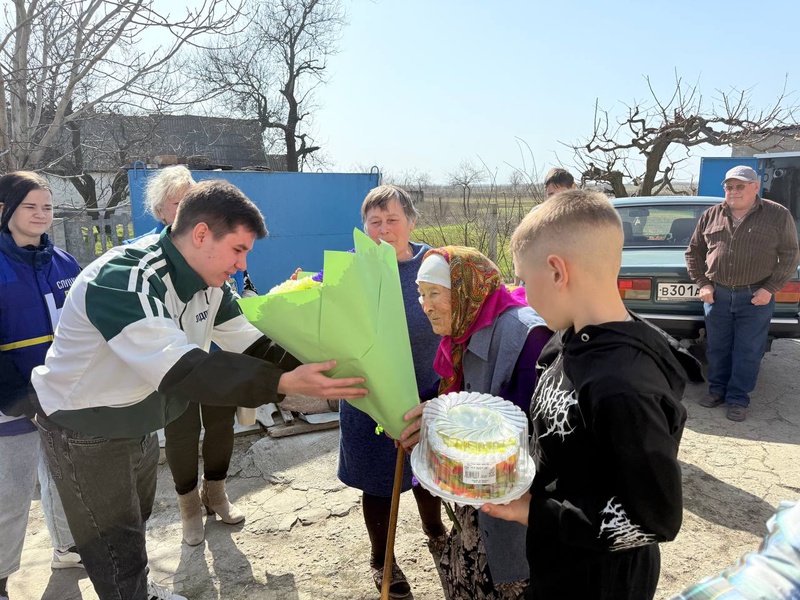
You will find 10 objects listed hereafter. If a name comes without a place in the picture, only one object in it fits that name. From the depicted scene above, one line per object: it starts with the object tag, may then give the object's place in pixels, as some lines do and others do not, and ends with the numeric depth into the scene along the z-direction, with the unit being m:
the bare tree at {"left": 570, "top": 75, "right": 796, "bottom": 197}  9.67
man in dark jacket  4.41
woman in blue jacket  2.42
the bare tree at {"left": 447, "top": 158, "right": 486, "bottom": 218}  10.16
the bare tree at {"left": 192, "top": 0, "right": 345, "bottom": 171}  20.75
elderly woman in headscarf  1.69
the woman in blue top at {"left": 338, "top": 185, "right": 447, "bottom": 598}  2.44
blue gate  6.43
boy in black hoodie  1.04
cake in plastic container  1.26
